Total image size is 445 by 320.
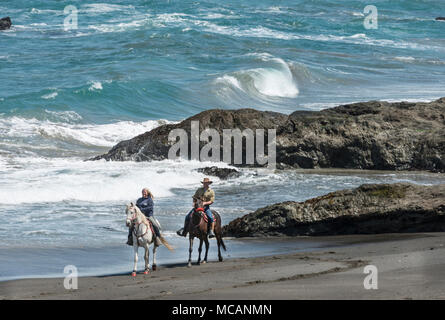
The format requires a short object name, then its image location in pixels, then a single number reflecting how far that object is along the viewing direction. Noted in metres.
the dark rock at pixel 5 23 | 54.91
